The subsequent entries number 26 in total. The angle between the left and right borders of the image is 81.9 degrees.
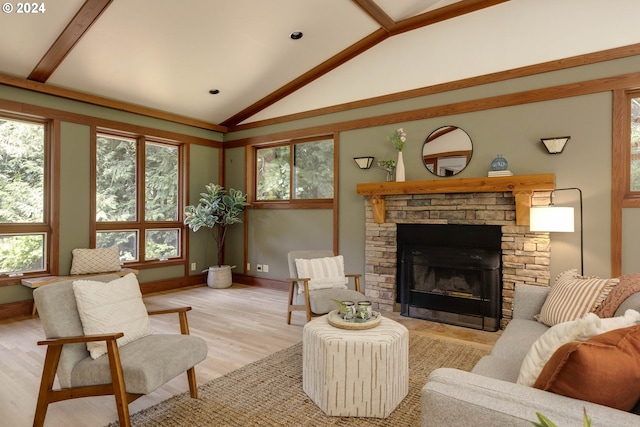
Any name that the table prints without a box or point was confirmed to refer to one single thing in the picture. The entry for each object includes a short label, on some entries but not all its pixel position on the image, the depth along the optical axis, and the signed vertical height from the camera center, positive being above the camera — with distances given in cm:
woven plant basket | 606 -107
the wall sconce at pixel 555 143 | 367 +70
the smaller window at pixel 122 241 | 525 -42
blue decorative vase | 393 +53
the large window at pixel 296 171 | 557 +67
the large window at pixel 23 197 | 439 +19
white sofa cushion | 135 -47
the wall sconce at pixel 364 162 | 494 +69
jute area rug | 216 -122
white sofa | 109 -61
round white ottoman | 221 -98
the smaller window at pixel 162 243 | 577 -49
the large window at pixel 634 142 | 350 +67
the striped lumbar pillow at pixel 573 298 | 232 -56
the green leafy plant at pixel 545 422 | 67 -39
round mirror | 431 +74
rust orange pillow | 113 -49
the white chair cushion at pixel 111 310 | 206 -57
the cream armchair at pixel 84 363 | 191 -81
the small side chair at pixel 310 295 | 368 -85
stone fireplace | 378 -9
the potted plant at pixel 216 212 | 587 +1
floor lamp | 319 -5
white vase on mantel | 459 +53
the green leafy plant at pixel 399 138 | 460 +94
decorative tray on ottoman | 243 -74
